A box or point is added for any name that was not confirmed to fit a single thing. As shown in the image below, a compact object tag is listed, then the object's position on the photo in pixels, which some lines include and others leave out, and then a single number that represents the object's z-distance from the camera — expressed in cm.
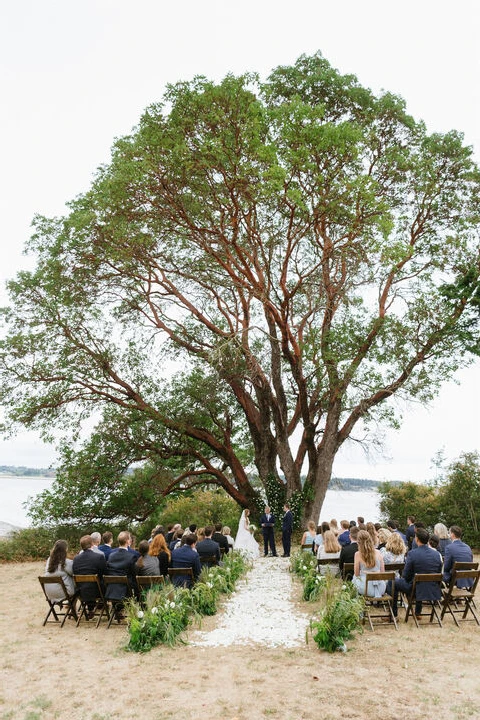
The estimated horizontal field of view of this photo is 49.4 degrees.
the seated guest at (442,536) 887
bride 1417
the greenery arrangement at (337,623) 582
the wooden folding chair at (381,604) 684
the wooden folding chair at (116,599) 712
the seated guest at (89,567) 738
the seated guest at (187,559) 802
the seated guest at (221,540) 1081
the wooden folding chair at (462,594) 700
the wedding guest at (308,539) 1160
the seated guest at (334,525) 1038
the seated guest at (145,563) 752
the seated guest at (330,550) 894
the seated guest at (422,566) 713
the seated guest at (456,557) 757
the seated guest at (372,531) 852
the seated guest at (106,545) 837
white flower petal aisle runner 636
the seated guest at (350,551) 836
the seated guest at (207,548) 923
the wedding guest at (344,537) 936
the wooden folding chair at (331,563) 900
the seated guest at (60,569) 748
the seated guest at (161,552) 799
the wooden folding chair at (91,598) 723
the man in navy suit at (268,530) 1413
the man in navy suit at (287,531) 1389
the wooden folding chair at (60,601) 728
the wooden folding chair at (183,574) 785
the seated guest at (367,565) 710
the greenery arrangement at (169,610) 608
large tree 1234
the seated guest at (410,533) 1077
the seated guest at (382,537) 902
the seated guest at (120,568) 726
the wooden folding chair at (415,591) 690
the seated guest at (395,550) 797
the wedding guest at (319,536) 970
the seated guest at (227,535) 1195
